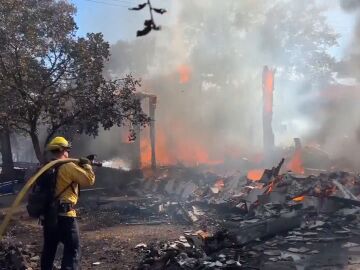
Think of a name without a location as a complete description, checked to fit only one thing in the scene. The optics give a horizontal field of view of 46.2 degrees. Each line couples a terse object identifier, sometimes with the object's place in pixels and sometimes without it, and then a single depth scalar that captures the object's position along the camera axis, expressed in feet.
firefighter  15.99
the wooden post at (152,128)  67.05
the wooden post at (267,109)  71.26
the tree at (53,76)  33.06
